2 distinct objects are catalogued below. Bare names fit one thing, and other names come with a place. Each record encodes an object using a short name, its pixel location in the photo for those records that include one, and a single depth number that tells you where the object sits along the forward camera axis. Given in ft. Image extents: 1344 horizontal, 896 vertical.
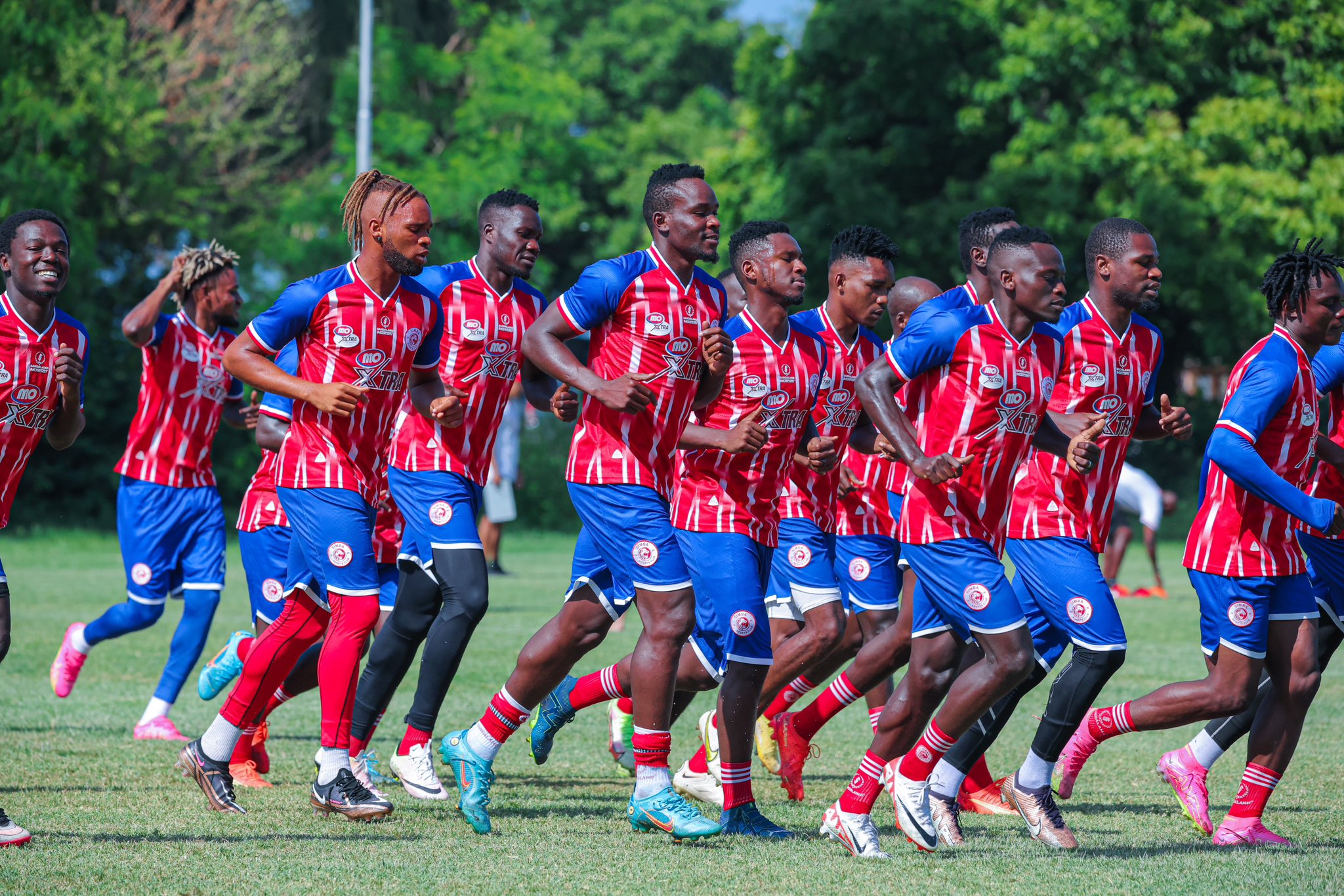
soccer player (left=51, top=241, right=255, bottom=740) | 60.03
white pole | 180.04
